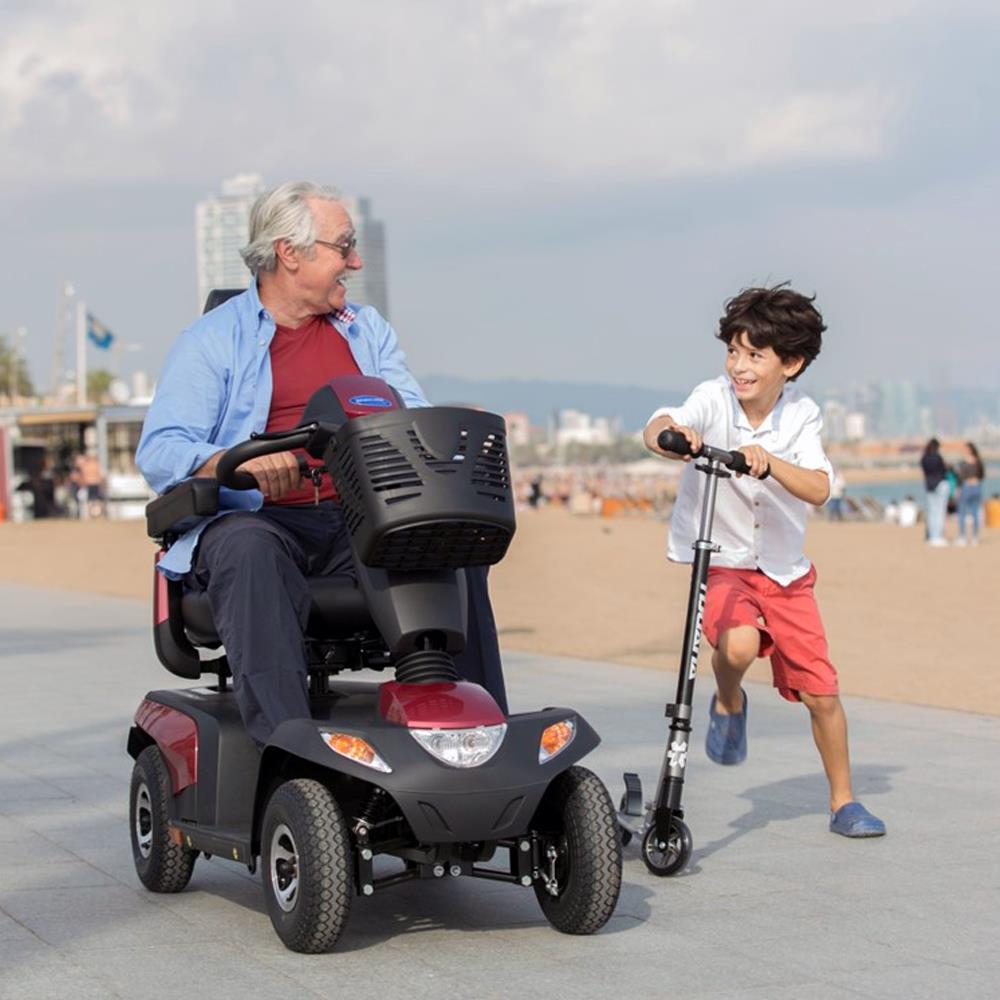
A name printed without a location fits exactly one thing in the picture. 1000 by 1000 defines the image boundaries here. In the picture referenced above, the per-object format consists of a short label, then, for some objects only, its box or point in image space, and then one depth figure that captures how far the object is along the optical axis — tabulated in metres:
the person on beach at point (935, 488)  32.12
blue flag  71.06
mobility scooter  4.23
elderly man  4.50
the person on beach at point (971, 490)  31.08
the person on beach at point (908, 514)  48.44
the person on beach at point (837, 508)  54.30
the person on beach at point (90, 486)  46.06
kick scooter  5.18
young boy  5.70
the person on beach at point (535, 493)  63.94
